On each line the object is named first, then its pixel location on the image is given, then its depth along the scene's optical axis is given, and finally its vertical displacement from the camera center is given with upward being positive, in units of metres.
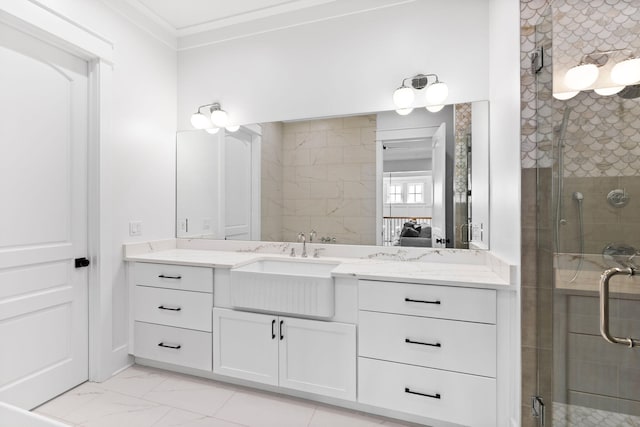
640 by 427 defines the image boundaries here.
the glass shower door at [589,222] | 1.08 -0.03
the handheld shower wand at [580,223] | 1.21 -0.04
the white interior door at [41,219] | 1.66 -0.04
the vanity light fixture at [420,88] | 2.04 +0.81
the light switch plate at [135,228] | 2.30 -0.12
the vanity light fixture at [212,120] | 2.59 +0.80
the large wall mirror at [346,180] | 2.04 +0.25
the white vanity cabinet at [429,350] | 1.51 -0.71
